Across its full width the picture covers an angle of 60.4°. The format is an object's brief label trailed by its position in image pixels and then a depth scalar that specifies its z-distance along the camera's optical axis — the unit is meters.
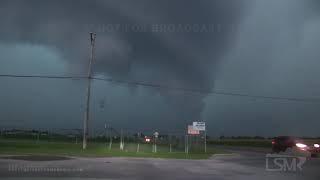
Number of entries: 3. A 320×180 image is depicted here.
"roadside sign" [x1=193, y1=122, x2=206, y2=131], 24.33
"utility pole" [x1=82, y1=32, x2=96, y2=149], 24.23
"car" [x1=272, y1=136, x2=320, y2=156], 20.39
